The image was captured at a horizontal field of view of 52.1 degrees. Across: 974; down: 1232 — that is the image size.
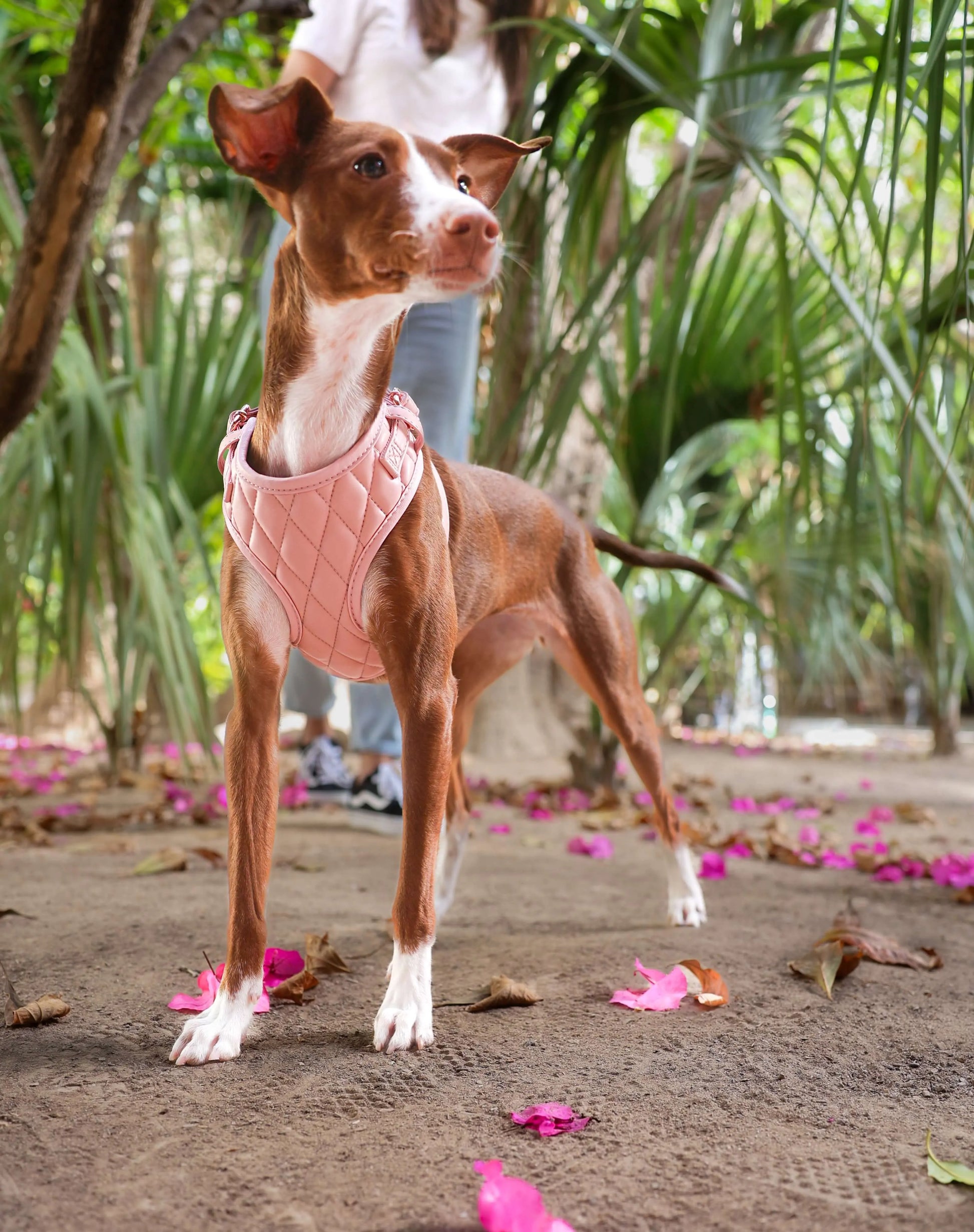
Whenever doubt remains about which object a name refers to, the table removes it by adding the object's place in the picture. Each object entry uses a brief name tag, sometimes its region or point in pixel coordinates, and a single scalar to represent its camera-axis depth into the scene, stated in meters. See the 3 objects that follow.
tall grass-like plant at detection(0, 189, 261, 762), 2.51
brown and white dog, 1.08
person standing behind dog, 1.97
